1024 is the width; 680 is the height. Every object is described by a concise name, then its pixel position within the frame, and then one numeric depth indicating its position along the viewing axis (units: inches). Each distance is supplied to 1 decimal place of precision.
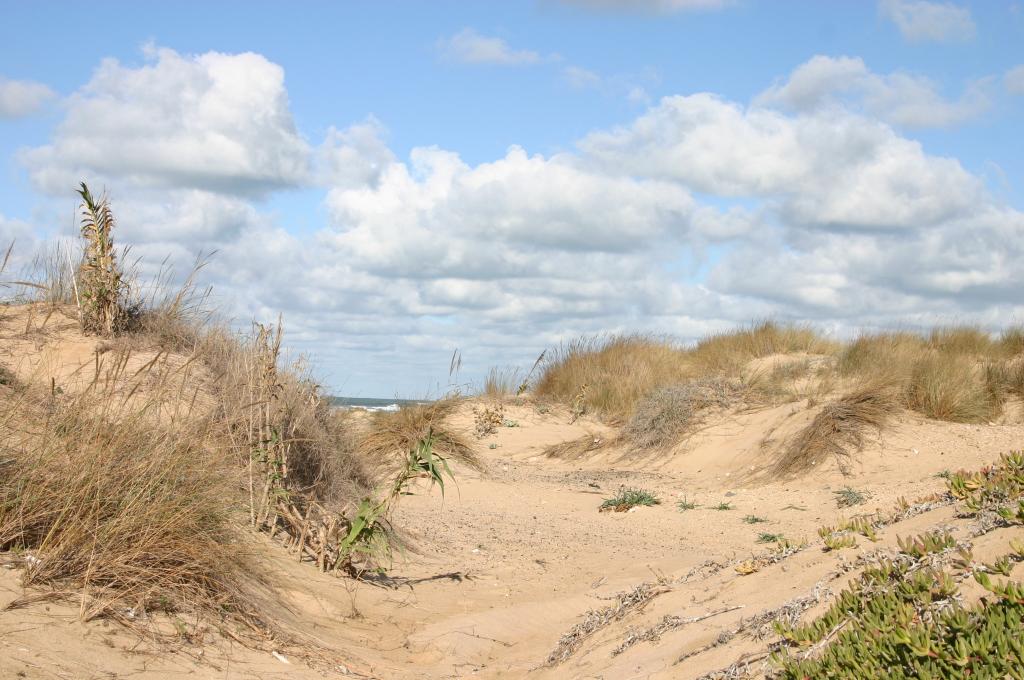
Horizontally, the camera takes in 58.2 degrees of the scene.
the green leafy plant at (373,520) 243.1
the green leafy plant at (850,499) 398.9
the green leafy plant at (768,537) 337.4
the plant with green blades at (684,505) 431.2
